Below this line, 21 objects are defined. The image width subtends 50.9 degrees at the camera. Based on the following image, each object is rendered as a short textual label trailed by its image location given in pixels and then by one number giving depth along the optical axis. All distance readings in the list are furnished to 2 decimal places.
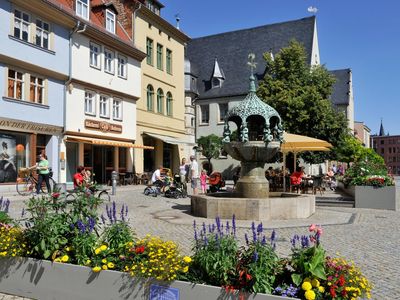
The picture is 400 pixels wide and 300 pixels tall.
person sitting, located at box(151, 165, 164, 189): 20.05
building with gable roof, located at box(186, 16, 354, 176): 50.09
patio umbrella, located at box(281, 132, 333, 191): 18.22
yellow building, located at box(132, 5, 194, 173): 31.73
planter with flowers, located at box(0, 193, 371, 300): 4.01
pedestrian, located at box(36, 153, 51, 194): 17.42
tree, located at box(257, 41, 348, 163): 29.47
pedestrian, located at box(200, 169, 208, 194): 20.58
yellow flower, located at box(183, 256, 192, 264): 4.56
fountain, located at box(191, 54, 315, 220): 11.08
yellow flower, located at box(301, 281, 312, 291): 3.83
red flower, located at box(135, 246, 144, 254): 4.81
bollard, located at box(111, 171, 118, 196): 19.61
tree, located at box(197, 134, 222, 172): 43.78
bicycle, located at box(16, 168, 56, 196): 18.57
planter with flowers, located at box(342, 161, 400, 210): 15.15
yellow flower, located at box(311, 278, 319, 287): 3.89
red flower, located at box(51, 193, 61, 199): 5.95
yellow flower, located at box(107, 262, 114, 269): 4.78
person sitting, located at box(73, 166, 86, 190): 14.73
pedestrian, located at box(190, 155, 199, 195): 19.64
